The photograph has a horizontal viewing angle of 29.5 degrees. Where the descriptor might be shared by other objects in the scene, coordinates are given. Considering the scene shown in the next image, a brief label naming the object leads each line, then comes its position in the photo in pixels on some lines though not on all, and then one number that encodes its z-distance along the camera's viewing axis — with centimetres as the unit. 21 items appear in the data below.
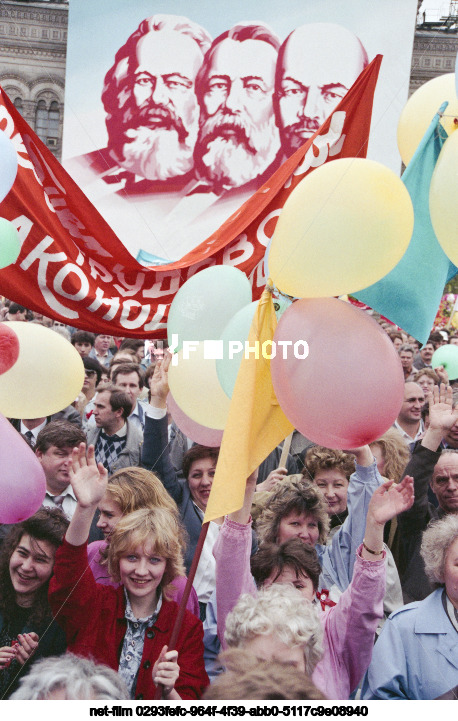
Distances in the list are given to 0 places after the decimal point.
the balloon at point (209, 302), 288
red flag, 303
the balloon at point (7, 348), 263
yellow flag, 218
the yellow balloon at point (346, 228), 198
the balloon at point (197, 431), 305
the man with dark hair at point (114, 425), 414
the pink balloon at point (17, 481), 243
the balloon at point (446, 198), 198
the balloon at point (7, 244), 280
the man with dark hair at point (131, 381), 457
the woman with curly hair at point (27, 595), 243
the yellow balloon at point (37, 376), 279
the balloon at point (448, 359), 547
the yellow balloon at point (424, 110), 232
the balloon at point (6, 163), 253
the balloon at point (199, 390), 280
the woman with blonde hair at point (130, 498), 283
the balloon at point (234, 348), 254
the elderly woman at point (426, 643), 224
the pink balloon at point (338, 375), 204
